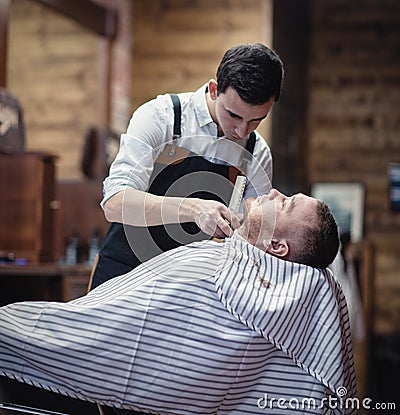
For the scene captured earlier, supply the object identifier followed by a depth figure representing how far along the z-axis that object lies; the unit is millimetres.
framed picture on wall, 7160
